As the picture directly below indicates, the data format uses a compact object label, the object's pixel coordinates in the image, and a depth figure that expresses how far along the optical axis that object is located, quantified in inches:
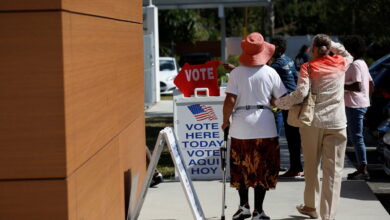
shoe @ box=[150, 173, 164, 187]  371.9
